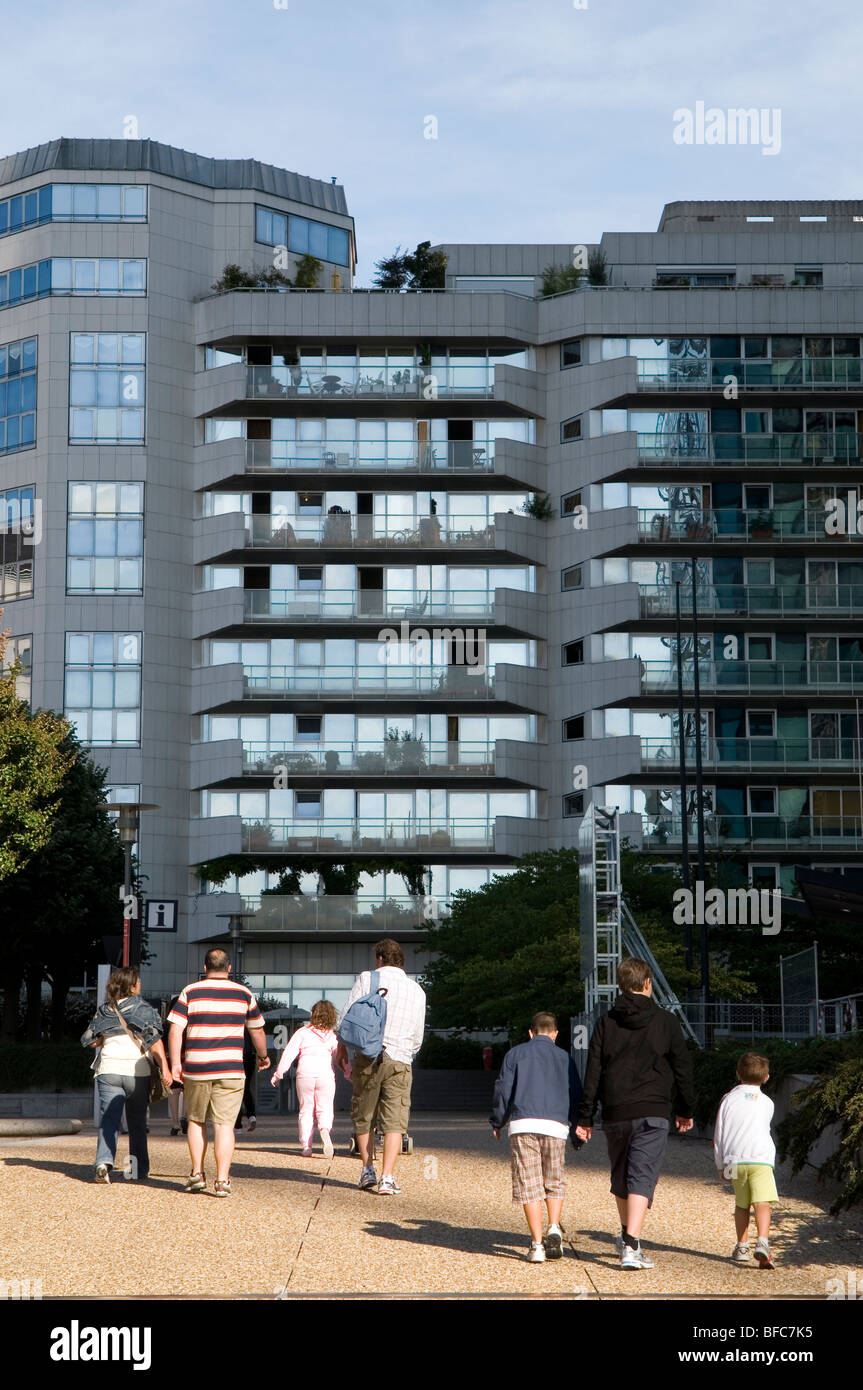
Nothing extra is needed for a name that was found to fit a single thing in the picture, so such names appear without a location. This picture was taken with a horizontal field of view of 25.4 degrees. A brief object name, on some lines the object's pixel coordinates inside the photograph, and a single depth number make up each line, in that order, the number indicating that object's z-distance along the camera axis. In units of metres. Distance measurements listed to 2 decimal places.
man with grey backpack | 14.54
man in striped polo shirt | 13.81
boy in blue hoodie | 11.42
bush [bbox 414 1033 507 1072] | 51.41
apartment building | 59.72
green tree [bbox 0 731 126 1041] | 46.44
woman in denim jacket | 14.84
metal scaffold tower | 26.17
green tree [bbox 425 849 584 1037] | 41.84
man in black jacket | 11.17
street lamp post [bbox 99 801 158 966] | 31.14
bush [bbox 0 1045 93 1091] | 39.50
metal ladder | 26.46
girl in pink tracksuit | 18.39
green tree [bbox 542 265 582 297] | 64.25
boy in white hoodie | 11.64
